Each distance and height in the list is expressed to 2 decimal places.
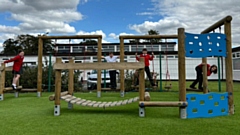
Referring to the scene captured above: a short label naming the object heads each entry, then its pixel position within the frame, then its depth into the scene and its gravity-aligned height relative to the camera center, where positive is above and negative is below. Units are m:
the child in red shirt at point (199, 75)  8.66 -0.12
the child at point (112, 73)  9.12 -0.01
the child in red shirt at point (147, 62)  8.97 +0.44
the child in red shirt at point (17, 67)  7.64 +0.23
